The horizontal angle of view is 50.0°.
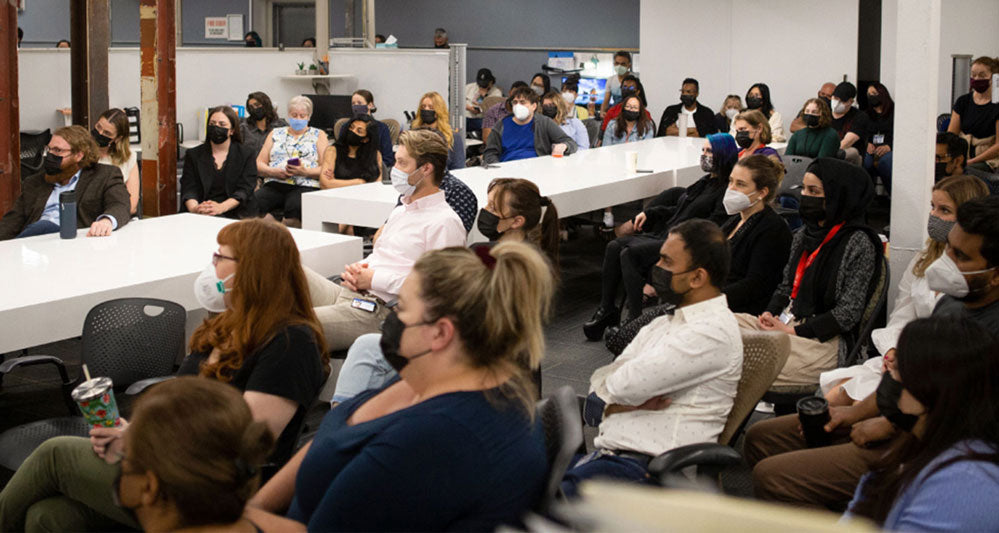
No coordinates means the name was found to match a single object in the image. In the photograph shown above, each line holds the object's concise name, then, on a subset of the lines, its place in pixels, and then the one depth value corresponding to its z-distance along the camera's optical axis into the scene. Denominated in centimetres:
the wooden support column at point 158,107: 621
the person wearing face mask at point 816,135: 790
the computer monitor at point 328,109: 1203
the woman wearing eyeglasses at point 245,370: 271
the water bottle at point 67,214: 496
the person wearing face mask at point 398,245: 425
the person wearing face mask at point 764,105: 1036
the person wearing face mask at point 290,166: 743
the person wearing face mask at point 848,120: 965
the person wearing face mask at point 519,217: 471
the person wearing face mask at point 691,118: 1071
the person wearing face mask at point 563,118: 939
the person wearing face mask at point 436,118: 845
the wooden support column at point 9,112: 611
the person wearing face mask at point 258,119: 861
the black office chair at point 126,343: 364
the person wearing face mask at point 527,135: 840
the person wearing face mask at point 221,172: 669
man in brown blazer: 544
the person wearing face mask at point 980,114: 848
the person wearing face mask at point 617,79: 1295
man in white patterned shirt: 302
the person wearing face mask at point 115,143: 627
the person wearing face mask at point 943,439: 203
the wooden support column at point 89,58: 714
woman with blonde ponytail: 195
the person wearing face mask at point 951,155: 704
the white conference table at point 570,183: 589
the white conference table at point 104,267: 385
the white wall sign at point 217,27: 1888
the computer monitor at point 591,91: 1658
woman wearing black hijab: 399
